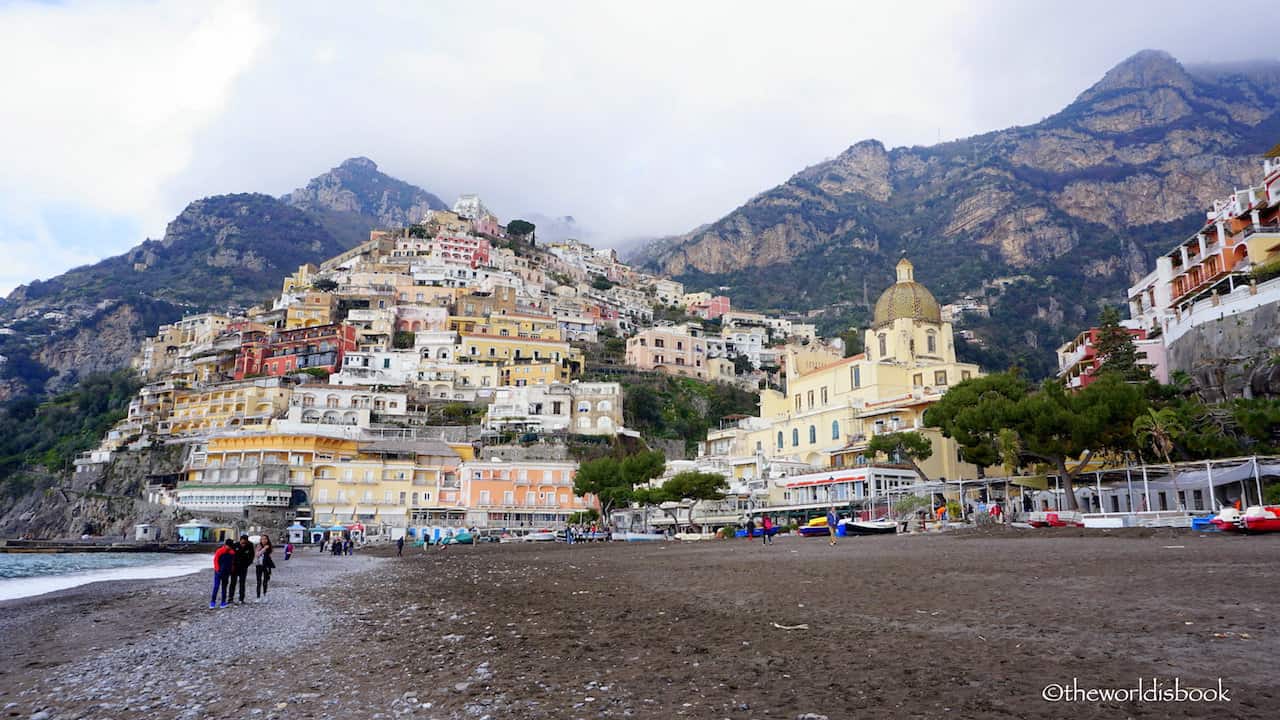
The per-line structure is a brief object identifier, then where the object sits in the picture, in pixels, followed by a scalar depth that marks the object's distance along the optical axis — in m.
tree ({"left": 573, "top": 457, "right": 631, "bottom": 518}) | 61.09
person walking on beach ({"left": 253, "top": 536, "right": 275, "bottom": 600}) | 19.72
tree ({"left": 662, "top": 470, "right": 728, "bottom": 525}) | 54.78
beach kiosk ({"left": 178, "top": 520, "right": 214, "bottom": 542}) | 66.88
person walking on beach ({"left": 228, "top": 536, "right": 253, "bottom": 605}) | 18.11
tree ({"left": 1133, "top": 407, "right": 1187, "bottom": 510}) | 34.72
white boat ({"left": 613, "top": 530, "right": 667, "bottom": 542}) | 53.44
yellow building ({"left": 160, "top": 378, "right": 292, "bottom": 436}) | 84.31
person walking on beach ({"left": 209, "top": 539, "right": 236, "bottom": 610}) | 17.50
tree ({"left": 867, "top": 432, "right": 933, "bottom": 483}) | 48.97
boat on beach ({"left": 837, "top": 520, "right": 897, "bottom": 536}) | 40.16
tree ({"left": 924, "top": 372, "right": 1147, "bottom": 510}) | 36.94
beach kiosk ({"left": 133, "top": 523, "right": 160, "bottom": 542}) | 70.50
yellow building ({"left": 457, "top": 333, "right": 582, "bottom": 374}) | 96.19
